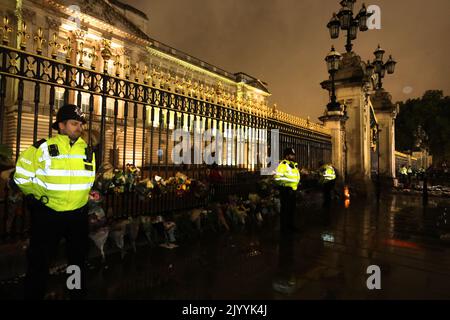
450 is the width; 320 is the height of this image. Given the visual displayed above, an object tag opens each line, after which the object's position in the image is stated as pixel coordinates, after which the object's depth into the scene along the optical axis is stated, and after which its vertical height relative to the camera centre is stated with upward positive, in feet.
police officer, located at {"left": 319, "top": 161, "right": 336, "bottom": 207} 32.45 -0.52
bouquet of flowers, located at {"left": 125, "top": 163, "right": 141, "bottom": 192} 15.40 -0.21
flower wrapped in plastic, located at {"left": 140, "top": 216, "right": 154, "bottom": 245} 15.51 -3.04
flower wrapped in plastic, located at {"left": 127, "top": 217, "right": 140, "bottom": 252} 14.58 -3.06
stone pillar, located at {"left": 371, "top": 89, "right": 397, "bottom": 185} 62.18 +11.48
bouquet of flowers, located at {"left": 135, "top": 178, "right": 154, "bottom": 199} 15.90 -0.85
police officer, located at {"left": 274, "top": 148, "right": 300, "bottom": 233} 20.44 -0.82
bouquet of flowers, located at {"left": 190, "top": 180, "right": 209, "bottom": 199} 20.01 -1.03
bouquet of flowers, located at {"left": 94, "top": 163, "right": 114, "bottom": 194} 14.20 -0.36
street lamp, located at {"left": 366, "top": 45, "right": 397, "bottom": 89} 50.29 +21.02
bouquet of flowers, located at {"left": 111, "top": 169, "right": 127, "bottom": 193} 14.82 -0.48
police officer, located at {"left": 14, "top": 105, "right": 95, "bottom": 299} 8.73 -0.74
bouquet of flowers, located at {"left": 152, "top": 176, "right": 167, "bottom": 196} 16.93 -0.77
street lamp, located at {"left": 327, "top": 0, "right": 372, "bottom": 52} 38.75 +22.81
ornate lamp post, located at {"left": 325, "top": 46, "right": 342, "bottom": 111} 35.55 +15.20
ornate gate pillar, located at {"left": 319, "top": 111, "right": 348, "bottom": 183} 39.93 +6.01
